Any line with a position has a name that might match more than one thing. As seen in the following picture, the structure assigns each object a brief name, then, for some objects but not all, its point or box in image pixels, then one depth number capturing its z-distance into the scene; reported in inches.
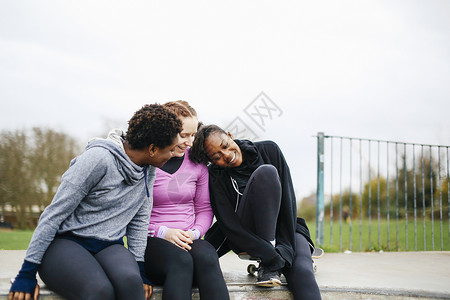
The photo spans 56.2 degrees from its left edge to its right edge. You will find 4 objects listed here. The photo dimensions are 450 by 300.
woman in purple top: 81.1
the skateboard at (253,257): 98.0
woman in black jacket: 91.0
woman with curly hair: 72.2
